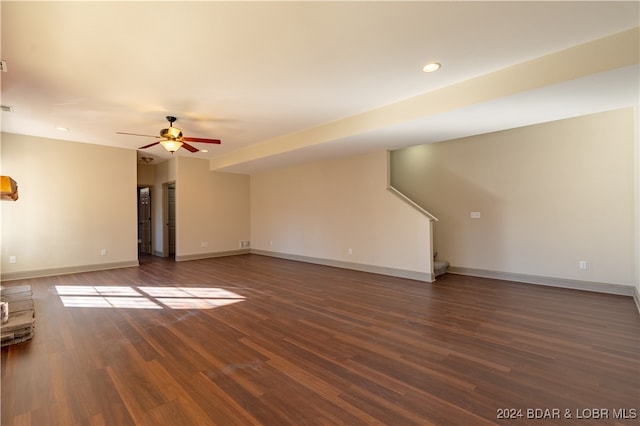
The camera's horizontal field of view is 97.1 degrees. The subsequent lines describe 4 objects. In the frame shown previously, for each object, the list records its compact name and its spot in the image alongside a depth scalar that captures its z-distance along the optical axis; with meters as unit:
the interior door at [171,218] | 8.75
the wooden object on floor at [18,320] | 2.79
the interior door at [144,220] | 9.34
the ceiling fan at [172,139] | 4.41
